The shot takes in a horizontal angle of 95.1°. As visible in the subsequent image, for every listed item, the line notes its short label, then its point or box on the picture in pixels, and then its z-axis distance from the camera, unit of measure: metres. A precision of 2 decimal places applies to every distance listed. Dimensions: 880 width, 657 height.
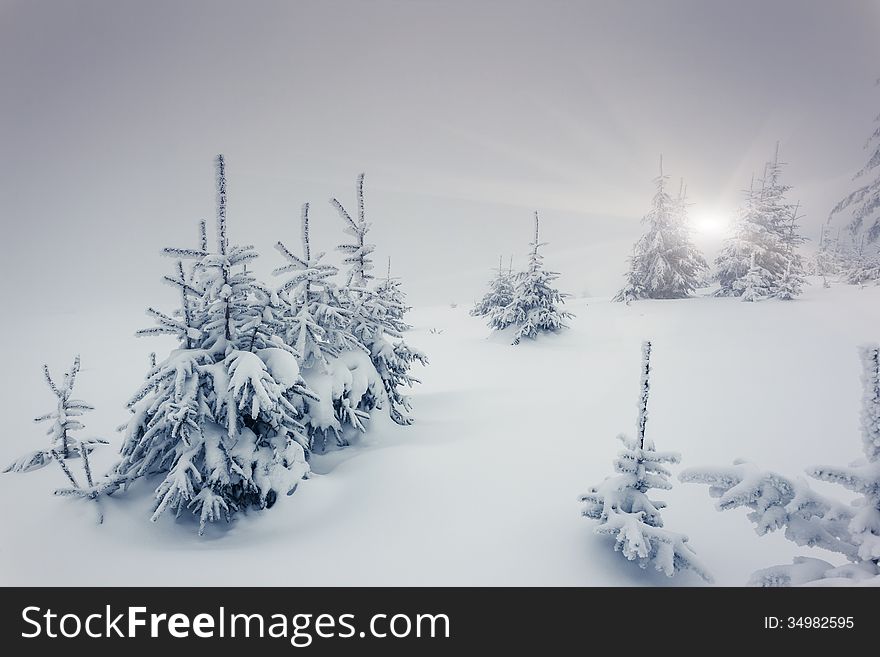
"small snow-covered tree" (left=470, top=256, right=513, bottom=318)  30.56
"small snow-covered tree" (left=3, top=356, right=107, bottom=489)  9.98
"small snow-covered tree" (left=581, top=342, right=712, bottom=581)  5.05
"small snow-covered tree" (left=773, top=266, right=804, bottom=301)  25.15
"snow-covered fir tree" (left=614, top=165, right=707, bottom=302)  29.67
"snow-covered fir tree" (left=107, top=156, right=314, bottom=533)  6.58
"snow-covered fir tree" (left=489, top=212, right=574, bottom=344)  23.05
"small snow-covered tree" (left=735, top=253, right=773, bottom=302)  26.33
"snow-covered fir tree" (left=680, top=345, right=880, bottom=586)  3.86
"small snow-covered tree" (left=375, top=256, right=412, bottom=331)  11.80
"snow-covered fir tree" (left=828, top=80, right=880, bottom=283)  18.81
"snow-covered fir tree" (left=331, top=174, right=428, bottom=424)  11.05
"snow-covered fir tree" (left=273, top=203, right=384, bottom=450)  9.02
